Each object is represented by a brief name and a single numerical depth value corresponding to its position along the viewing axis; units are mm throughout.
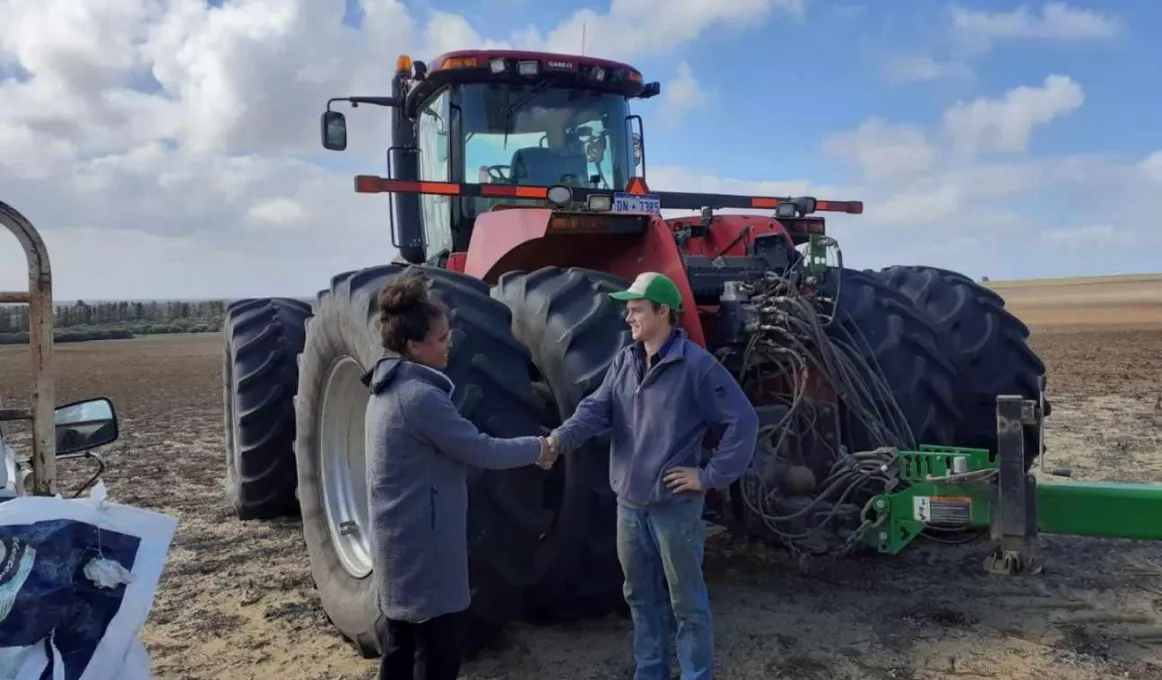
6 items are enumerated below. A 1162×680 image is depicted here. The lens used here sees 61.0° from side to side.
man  3287
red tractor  3754
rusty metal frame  2682
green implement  3428
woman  2832
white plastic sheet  2131
